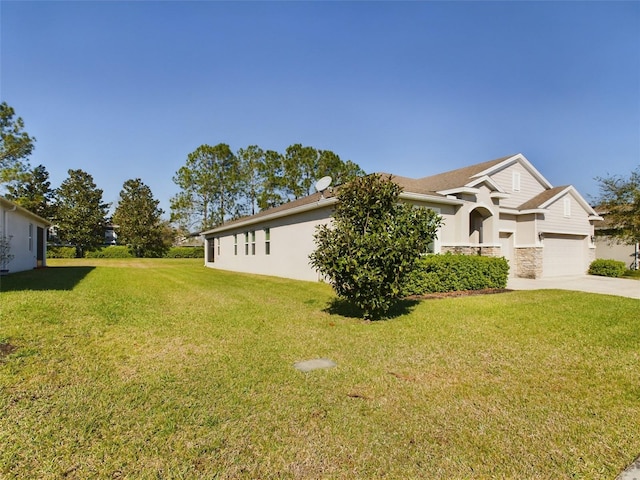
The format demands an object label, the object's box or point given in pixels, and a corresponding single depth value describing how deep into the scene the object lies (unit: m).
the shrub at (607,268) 17.64
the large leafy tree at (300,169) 35.69
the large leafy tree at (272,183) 37.09
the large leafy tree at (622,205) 19.34
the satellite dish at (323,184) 13.34
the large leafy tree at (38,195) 34.15
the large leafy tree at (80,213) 37.88
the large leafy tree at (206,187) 37.19
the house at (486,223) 13.66
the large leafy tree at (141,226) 39.03
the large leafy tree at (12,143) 24.03
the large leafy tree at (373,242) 6.35
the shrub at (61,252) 34.72
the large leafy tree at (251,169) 37.97
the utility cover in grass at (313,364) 4.19
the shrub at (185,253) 40.47
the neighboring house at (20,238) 12.74
